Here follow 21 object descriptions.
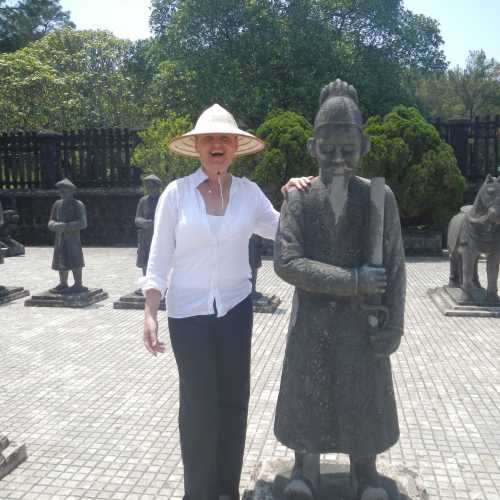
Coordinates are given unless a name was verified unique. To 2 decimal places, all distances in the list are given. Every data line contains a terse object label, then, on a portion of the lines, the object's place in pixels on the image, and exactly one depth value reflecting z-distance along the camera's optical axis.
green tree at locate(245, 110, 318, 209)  13.82
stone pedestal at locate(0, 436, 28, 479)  3.72
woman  2.76
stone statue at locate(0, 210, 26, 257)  14.55
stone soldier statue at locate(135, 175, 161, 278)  9.08
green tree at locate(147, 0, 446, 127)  17.91
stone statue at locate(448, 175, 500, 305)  7.80
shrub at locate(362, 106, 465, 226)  13.55
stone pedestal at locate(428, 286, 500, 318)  7.91
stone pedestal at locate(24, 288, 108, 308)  8.90
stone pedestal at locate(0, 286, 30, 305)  9.25
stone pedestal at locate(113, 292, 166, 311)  8.73
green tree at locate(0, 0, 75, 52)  29.42
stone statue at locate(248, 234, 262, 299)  8.13
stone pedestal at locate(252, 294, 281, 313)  8.32
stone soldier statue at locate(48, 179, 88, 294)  9.17
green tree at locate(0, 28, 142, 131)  21.34
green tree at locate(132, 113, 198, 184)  12.09
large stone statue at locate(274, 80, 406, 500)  2.60
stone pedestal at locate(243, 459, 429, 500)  2.78
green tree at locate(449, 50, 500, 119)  33.82
